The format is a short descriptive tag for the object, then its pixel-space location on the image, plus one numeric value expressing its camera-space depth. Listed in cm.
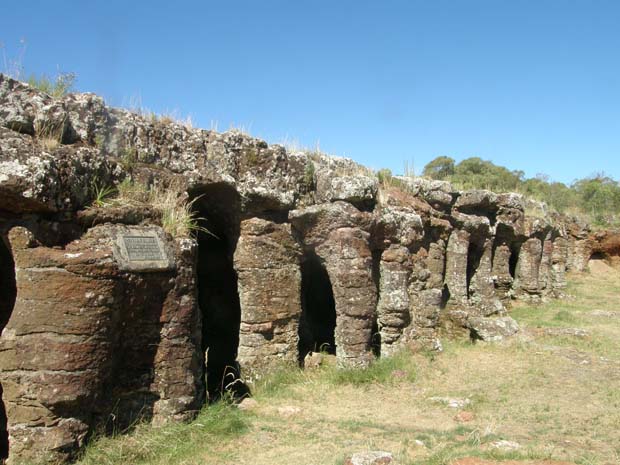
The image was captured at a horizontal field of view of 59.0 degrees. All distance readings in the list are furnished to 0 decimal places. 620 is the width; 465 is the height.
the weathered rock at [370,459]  557
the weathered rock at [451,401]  814
